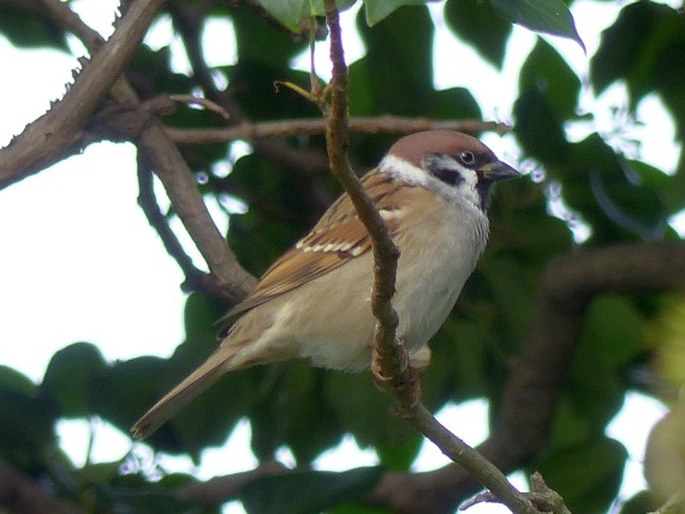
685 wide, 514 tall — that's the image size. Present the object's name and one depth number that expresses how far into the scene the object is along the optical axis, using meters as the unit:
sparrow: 4.62
